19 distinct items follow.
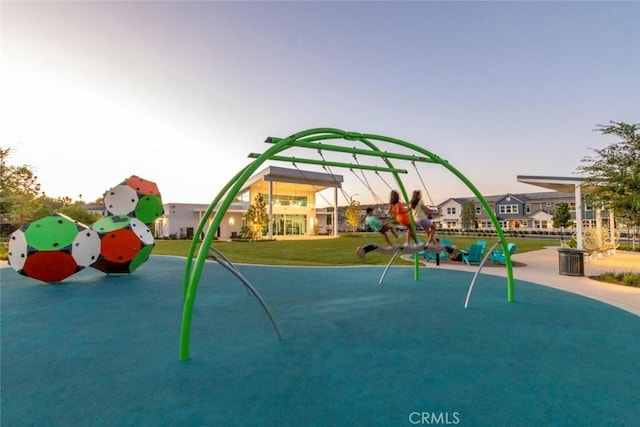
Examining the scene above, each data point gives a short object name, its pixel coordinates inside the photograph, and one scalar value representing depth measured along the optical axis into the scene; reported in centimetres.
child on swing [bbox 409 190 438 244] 615
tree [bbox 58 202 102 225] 3450
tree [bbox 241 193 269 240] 3244
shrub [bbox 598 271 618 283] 971
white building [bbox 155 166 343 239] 3828
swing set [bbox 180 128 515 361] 421
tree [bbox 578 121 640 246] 1001
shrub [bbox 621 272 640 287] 916
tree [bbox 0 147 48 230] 1992
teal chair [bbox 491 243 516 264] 1386
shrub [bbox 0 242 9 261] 1729
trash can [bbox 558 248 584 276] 1092
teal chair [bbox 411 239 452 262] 1476
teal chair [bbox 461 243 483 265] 1366
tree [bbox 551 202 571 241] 4216
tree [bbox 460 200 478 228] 5512
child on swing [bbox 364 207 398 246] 570
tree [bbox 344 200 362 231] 3882
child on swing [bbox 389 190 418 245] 618
